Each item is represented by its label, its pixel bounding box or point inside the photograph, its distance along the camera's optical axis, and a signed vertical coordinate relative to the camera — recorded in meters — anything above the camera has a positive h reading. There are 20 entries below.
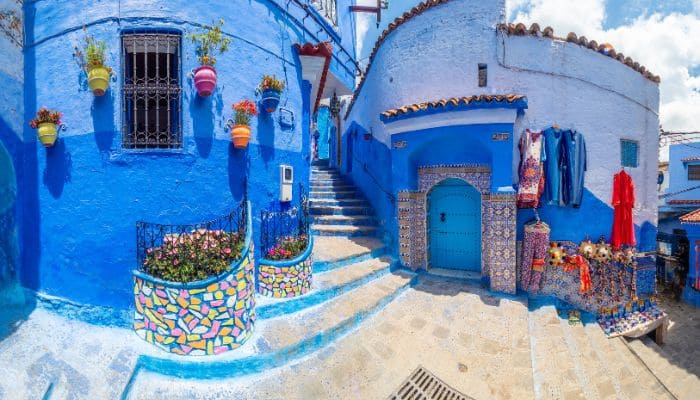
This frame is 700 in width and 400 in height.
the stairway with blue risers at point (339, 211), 8.03 -0.45
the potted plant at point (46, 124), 4.20 +1.01
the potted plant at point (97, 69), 4.08 +1.75
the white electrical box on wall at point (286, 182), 5.60 +0.27
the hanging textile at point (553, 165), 6.05 +0.63
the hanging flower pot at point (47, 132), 4.20 +0.90
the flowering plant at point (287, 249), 5.21 -0.94
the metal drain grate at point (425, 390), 3.84 -2.55
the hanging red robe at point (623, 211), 6.31 -0.33
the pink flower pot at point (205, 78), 4.34 +1.71
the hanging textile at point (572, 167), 6.06 +0.58
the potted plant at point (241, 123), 4.68 +1.16
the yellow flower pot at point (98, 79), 4.08 +1.61
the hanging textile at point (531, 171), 5.93 +0.50
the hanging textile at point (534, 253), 5.98 -1.16
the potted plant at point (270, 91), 5.01 +1.76
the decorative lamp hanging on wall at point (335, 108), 13.21 +4.14
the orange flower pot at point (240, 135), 4.67 +0.96
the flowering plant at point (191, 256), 3.92 -0.82
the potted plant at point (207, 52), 4.35 +2.20
